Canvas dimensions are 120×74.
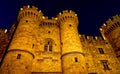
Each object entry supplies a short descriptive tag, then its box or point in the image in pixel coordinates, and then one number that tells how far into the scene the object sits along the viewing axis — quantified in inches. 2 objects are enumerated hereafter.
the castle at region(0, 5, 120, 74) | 664.9
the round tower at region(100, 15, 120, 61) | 913.8
